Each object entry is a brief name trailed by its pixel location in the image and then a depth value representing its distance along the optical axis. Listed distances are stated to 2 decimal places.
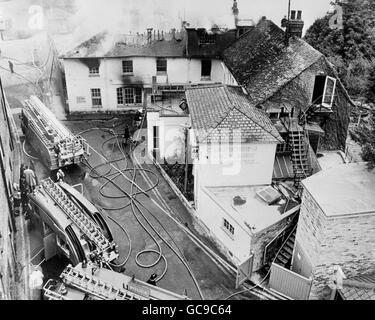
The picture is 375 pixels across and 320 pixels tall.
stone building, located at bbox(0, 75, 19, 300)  17.94
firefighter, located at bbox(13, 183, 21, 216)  25.79
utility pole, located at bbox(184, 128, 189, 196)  26.52
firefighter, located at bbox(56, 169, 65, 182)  26.50
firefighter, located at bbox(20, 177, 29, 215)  25.34
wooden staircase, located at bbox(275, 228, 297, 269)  21.98
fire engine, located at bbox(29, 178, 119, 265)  20.78
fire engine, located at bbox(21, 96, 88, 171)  28.28
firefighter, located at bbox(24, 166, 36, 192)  25.09
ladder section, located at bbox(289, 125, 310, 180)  24.80
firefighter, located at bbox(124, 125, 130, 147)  32.41
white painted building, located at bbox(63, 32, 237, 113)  35.12
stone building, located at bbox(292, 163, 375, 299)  18.17
